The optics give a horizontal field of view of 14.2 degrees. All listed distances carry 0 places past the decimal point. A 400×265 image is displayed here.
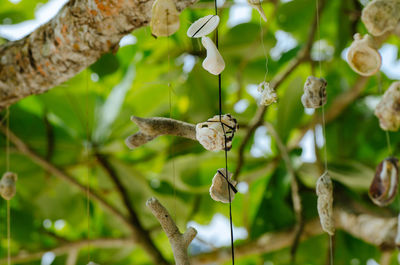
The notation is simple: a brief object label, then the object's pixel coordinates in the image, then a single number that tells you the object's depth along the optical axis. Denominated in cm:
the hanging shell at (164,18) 172
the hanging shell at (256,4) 162
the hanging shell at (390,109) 166
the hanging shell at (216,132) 162
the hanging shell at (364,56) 165
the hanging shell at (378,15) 167
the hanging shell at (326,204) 165
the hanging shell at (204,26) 163
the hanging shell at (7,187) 184
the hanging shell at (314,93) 166
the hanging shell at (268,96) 165
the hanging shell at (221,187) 164
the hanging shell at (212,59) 163
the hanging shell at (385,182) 170
